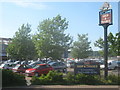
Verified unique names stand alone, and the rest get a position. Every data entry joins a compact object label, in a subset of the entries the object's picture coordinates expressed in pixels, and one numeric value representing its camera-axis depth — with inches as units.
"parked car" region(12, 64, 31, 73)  662.2
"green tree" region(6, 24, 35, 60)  1028.2
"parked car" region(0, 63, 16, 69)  719.3
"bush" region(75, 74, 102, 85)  344.2
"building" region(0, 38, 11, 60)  1975.9
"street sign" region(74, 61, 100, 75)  375.3
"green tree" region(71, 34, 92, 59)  1383.0
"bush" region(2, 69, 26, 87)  320.1
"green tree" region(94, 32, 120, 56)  447.3
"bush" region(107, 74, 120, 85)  349.7
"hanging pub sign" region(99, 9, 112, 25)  388.8
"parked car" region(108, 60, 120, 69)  868.4
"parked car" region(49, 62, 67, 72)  755.3
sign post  388.8
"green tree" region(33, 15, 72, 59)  844.2
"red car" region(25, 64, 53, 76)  590.0
